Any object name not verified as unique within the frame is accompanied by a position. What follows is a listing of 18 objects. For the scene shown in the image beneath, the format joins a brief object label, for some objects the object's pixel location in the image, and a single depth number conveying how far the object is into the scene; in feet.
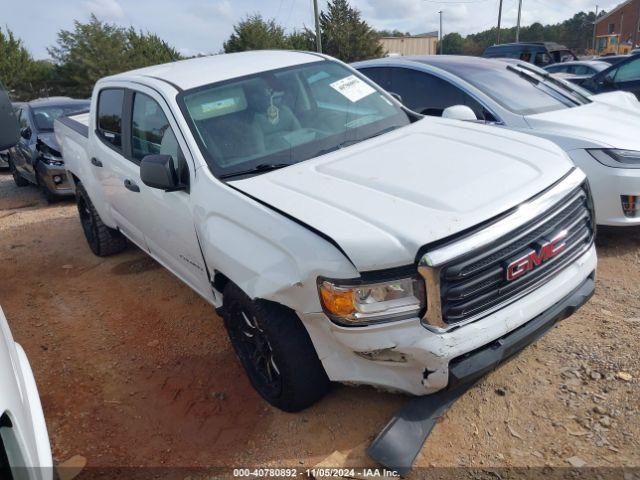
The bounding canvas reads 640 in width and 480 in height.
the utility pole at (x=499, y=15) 137.59
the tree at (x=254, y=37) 110.52
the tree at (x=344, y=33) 119.65
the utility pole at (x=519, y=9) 136.28
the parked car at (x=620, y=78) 28.30
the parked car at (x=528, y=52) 56.80
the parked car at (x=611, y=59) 54.20
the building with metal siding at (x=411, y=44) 169.17
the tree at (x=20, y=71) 101.91
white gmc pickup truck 7.10
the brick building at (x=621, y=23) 169.07
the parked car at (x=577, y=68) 45.75
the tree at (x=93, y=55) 104.73
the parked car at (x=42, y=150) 26.55
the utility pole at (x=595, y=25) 203.92
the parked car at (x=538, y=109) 13.38
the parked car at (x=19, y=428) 4.91
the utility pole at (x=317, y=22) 86.99
